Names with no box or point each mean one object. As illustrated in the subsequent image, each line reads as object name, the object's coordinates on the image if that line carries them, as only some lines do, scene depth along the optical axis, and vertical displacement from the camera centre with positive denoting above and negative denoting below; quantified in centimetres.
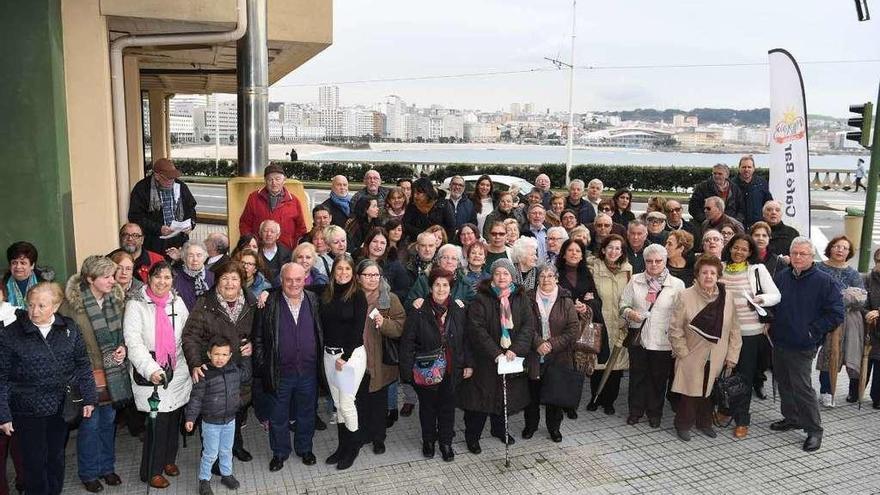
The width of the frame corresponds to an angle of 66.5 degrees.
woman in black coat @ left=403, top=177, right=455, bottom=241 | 793 -62
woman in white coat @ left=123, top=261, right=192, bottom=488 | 466 -139
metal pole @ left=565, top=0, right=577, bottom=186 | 3108 +121
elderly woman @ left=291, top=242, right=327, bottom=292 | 560 -87
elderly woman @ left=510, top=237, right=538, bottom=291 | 605 -94
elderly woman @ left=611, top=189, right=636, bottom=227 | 857 -61
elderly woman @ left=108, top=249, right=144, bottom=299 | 496 -87
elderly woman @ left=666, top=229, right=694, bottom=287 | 639 -92
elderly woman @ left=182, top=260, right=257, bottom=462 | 473 -119
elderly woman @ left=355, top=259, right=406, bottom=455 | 527 -154
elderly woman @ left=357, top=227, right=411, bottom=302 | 616 -102
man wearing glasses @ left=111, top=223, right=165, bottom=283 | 575 -78
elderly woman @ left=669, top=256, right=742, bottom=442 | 571 -153
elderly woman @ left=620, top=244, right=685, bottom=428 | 595 -154
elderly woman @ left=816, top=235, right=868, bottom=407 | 628 -136
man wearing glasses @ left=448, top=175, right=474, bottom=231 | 841 -59
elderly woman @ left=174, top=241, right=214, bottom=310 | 535 -98
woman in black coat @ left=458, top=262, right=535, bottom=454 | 543 -147
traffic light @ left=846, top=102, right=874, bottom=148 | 935 +52
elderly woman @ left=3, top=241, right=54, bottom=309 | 516 -93
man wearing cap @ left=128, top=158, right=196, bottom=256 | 701 -55
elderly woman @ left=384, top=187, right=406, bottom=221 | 767 -56
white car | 2230 -87
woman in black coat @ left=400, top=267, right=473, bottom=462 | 526 -152
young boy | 474 -175
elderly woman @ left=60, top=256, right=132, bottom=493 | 465 -133
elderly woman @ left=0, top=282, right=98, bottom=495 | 423 -142
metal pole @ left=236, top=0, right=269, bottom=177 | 892 +82
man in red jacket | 729 -59
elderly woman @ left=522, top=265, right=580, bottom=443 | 564 -151
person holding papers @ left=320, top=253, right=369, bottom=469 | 513 -137
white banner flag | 992 +23
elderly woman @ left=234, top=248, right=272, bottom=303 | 548 -95
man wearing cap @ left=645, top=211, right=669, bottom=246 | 718 -73
